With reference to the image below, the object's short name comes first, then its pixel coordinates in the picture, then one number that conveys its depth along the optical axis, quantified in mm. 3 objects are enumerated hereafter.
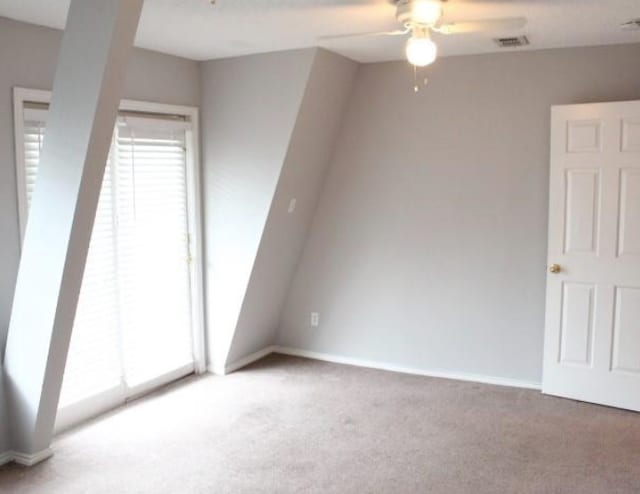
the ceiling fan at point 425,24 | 2840
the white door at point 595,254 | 4098
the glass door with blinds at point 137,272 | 4031
